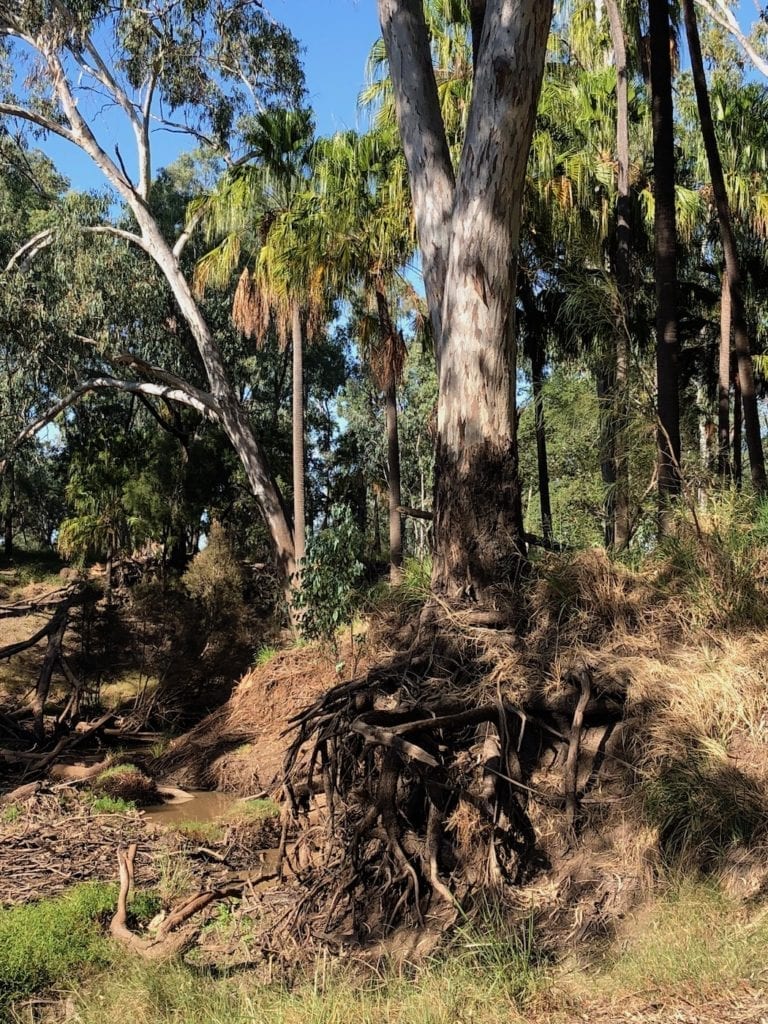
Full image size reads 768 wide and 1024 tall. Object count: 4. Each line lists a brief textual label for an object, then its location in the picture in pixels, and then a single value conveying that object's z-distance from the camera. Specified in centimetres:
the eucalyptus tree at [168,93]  1766
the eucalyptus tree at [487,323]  761
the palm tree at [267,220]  1707
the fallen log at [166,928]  605
